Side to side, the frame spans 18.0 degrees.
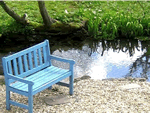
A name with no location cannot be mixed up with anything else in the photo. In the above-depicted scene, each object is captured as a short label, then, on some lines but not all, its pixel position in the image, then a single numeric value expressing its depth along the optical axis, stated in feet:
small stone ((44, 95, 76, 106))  28.91
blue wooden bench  26.05
